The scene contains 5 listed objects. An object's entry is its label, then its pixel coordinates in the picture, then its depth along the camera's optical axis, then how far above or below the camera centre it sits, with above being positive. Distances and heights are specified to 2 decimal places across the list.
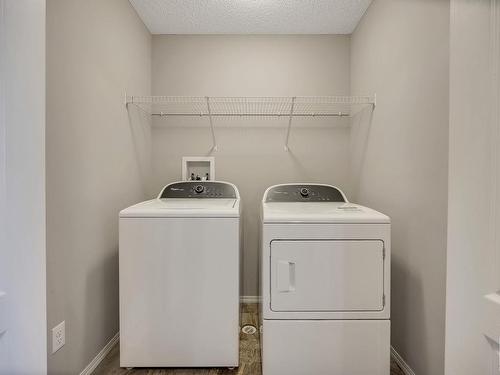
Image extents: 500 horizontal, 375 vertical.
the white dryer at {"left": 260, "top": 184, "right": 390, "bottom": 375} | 1.38 -0.63
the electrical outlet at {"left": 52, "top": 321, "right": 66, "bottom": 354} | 1.25 -0.78
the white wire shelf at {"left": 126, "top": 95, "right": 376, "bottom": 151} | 2.36 +0.73
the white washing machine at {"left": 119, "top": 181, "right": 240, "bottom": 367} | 1.46 -0.55
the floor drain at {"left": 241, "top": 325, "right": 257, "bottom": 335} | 1.93 -1.14
